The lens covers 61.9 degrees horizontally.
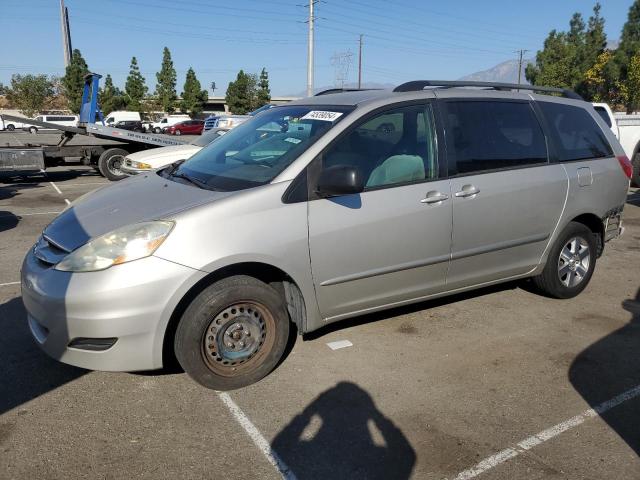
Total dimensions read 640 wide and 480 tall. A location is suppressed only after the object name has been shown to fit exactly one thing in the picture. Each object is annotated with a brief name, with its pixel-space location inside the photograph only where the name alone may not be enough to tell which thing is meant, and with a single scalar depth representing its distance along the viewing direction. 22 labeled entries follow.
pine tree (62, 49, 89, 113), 55.69
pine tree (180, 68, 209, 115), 70.69
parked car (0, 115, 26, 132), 54.52
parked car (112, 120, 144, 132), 46.77
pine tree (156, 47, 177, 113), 69.00
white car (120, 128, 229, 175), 10.36
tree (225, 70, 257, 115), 70.44
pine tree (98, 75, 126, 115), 66.75
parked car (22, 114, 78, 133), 50.81
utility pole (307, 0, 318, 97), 27.02
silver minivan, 3.07
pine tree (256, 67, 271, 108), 70.19
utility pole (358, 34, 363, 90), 69.61
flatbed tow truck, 14.12
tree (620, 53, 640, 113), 40.03
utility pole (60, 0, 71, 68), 42.91
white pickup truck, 12.45
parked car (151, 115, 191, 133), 53.47
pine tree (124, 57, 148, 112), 67.75
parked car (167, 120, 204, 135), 49.34
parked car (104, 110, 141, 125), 52.94
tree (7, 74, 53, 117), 71.50
